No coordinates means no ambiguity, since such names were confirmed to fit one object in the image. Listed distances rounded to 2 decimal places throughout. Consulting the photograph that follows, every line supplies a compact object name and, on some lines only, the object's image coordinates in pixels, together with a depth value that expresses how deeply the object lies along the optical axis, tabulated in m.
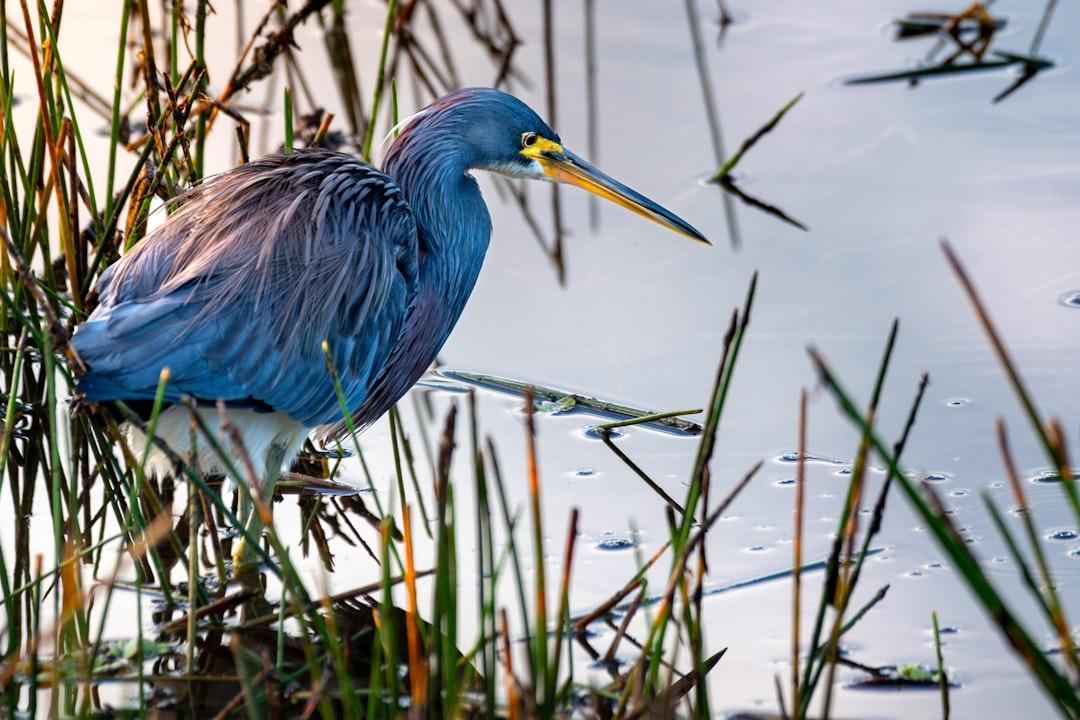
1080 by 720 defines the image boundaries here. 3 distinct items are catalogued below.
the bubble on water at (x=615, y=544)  7.71
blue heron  7.05
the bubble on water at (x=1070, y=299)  9.80
